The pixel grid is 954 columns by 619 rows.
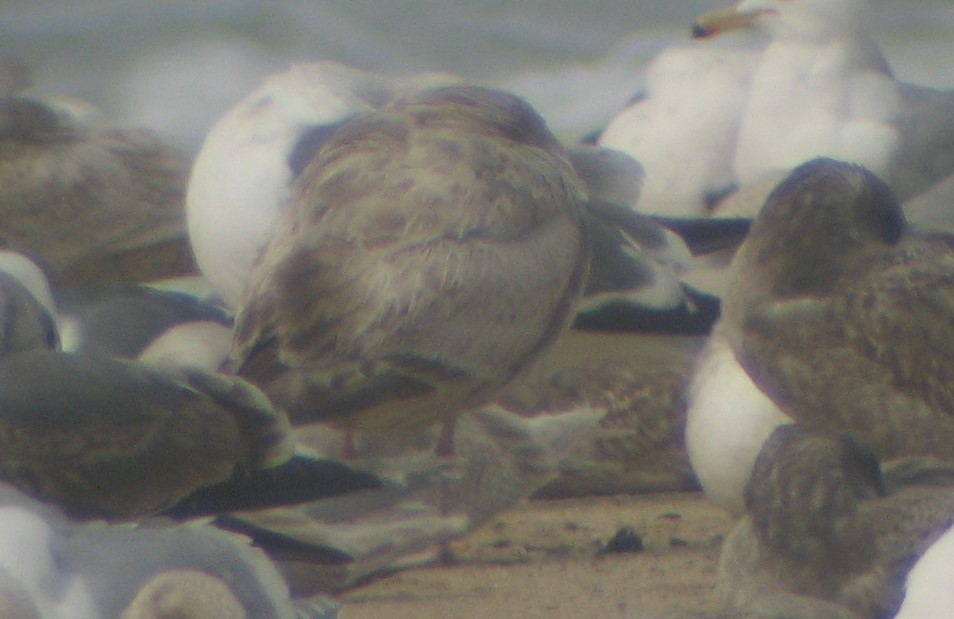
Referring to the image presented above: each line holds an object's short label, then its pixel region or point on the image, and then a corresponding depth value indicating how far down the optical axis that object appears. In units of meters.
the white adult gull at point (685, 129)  15.29
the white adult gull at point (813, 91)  14.73
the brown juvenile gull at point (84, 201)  13.95
